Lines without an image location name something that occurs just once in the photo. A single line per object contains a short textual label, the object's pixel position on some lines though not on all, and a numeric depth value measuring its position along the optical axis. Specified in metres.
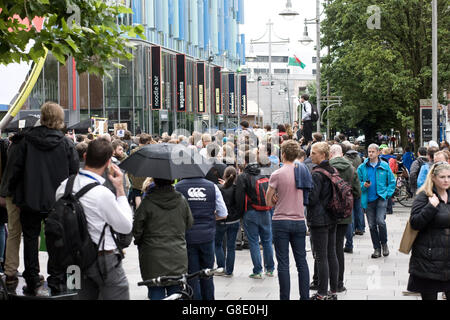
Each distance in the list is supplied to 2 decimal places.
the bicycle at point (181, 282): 4.90
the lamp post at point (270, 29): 56.47
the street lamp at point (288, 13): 25.55
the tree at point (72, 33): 8.18
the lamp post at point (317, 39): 31.77
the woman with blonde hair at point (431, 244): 6.96
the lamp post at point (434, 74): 24.34
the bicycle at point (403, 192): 23.47
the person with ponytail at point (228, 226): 11.14
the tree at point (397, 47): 32.44
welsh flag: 51.49
